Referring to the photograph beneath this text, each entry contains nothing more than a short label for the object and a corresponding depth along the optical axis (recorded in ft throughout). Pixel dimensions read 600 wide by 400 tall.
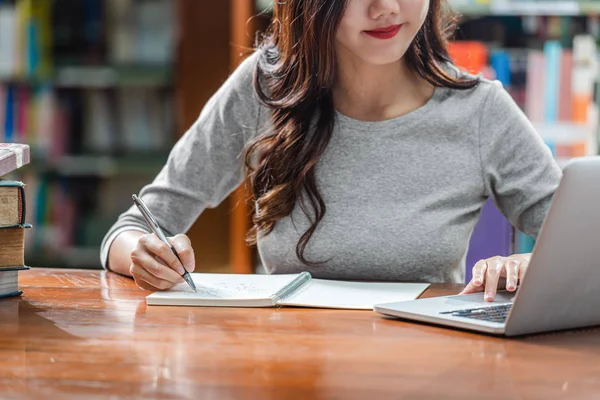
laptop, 4.89
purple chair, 7.59
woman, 6.56
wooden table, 4.61
